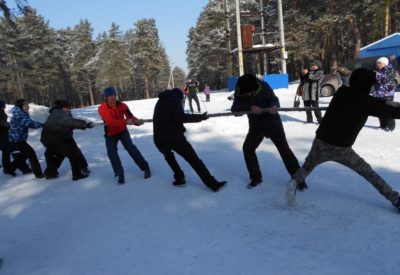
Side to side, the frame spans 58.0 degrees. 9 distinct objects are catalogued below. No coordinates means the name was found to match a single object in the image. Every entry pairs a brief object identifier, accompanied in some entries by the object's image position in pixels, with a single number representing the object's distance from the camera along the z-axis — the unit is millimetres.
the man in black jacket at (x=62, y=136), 6969
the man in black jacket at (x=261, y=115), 5117
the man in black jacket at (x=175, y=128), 5429
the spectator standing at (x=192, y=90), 16375
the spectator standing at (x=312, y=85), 9945
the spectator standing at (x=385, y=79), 8398
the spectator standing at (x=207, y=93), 24034
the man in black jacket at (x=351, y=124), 3938
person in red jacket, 6359
